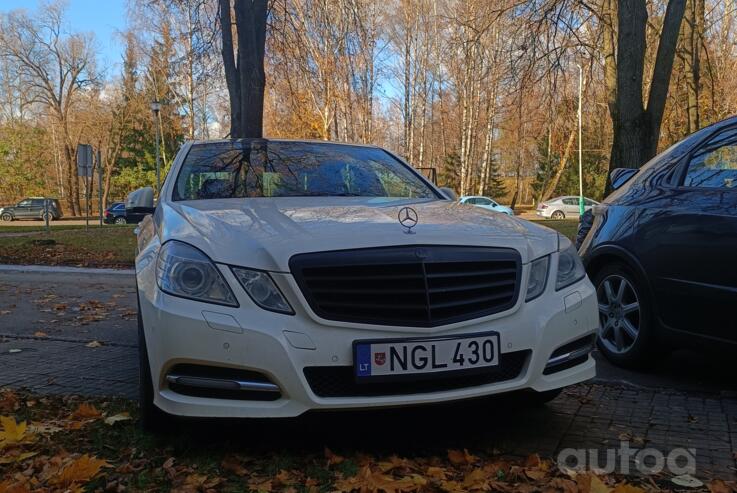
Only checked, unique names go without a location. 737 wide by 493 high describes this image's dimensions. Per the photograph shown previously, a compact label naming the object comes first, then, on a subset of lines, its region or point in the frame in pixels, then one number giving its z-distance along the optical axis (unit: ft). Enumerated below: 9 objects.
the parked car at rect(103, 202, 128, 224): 124.67
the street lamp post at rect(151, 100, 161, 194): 97.86
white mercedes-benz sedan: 8.16
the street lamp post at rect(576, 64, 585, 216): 67.37
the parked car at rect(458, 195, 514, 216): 112.68
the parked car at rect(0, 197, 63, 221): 149.38
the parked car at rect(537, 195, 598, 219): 130.93
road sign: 62.03
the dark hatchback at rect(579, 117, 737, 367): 11.35
